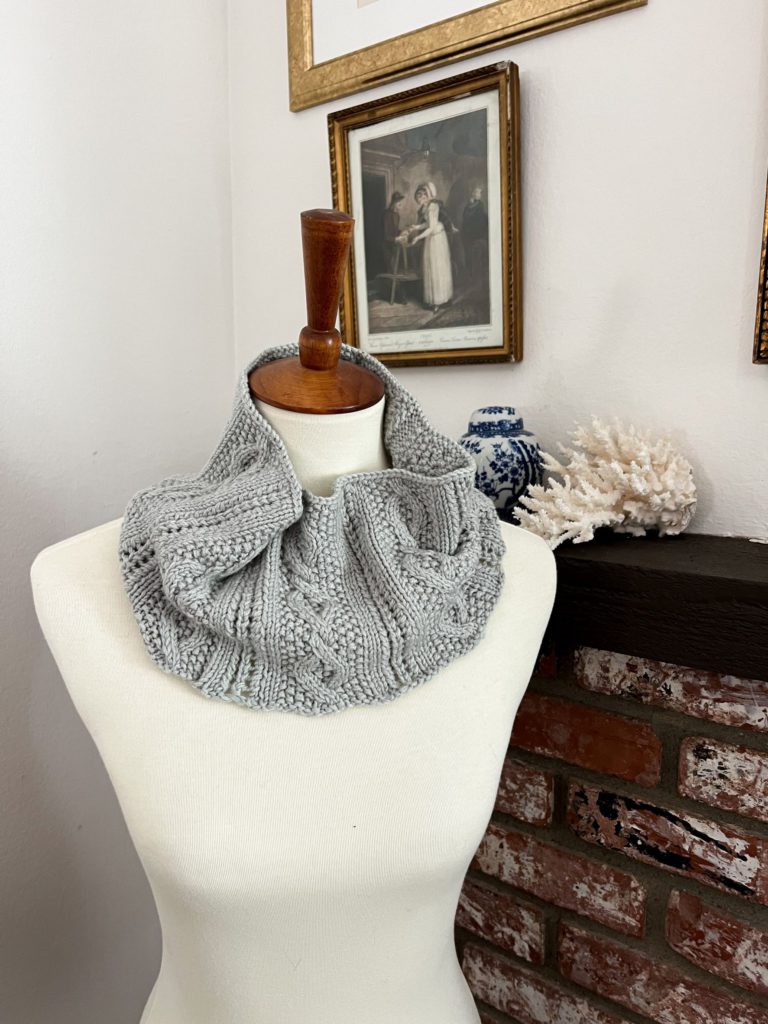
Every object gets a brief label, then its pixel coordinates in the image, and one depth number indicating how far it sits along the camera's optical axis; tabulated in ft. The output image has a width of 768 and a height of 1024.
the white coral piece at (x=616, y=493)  2.43
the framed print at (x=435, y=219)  2.95
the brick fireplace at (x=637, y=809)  2.21
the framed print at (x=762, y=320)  2.36
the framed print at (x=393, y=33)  2.85
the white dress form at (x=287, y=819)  1.62
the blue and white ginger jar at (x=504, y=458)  2.70
